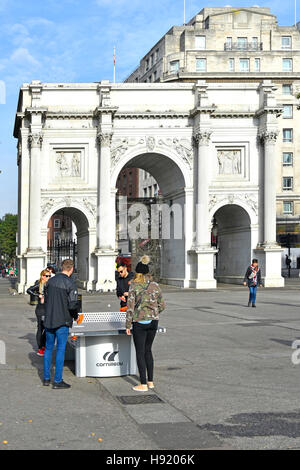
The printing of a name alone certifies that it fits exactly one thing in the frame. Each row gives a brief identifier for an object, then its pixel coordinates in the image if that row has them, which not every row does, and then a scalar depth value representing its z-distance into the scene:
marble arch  40.25
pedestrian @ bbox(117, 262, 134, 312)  13.44
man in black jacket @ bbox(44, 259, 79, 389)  9.93
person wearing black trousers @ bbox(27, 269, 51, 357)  12.73
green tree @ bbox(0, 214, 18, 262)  114.97
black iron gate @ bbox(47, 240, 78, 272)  53.34
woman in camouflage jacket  9.67
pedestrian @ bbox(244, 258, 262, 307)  24.70
